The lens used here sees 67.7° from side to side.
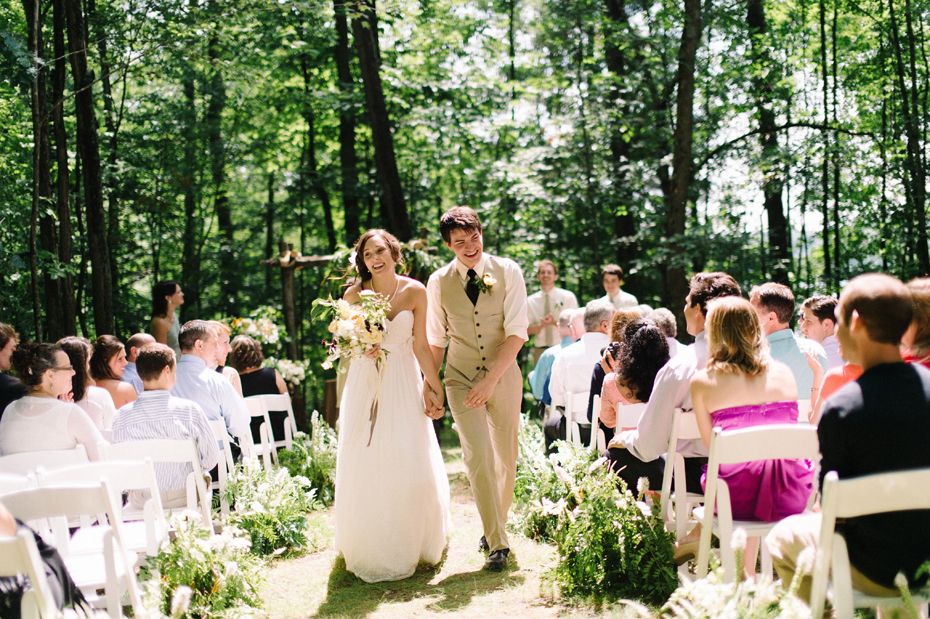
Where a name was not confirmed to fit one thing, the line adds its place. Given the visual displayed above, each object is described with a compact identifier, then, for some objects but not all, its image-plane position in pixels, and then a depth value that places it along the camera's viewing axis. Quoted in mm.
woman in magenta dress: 2945
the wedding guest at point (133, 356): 5445
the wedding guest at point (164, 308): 7010
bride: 4141
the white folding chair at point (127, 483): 2814
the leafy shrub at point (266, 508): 4645
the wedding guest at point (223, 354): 5685
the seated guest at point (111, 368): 4973
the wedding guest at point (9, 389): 4172
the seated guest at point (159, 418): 4008
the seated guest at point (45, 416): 3699
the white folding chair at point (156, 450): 3375
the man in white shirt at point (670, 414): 3438
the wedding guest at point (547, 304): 8727
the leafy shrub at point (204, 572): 3137
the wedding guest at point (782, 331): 4289
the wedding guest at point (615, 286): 8211
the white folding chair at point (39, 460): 3287
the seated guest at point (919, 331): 2977
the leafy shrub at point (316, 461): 6355
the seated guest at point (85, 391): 4438
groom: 4211
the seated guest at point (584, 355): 5605
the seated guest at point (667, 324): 4645
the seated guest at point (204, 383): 5094
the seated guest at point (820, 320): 5117
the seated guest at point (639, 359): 3900
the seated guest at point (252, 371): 6531
